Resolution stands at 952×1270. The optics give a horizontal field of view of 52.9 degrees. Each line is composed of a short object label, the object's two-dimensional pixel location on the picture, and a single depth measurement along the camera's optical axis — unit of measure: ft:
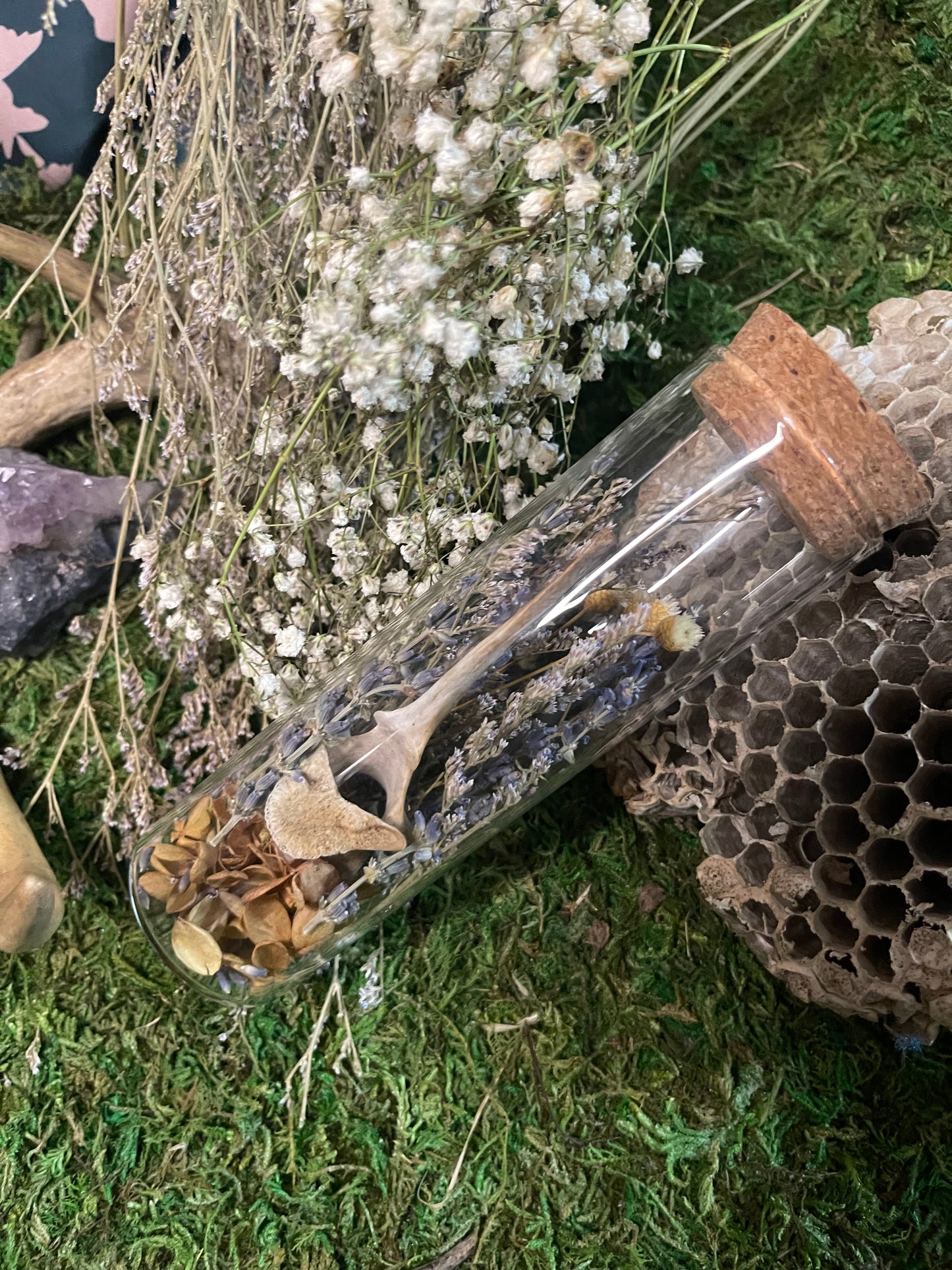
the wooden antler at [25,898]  0.53
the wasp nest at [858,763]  0.49
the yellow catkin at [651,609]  0.48
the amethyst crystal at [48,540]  0.59
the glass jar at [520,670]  0.47
